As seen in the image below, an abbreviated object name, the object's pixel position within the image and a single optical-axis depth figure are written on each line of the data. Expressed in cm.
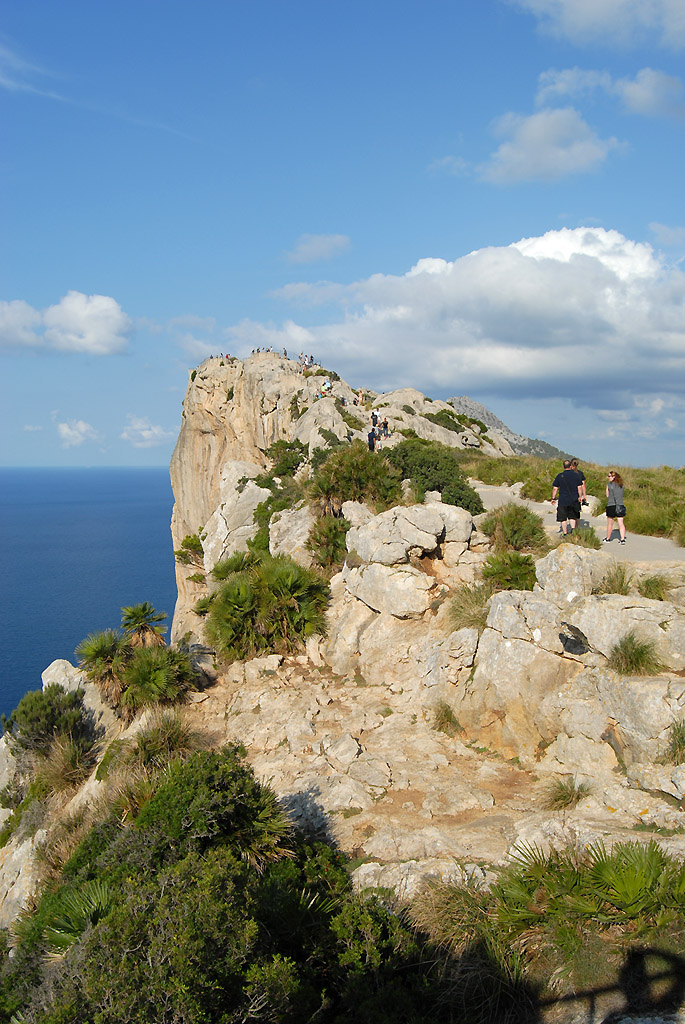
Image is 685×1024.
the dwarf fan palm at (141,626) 1234
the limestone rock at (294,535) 1562
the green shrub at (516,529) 1326
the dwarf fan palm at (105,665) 1168
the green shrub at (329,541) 1491
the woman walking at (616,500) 1230
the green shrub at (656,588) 921
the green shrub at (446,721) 994
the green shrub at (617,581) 938
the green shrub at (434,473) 1593
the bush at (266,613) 1287
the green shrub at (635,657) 809
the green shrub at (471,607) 1083
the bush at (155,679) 1143
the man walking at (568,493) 1255
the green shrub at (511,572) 1123
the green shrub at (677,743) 721
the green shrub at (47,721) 1141
